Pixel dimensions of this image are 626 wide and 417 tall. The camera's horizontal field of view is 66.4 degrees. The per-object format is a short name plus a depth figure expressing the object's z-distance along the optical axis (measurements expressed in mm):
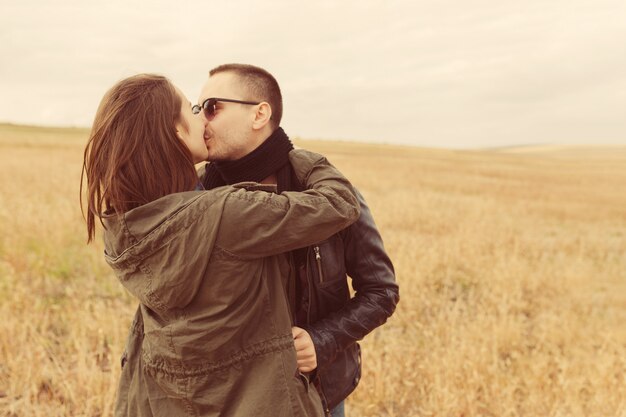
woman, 1366
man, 1776
